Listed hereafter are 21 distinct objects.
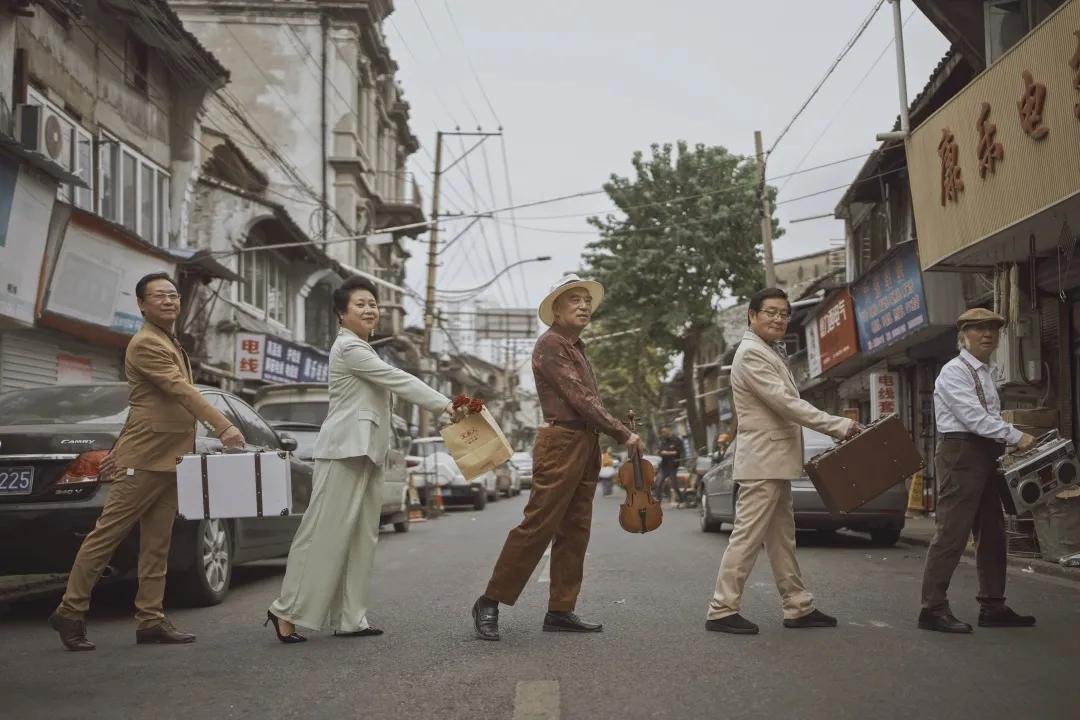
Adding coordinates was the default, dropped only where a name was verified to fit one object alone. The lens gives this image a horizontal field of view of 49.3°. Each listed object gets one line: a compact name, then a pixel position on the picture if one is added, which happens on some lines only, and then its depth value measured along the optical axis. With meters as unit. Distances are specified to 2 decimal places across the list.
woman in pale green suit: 6.07
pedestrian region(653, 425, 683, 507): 26.86
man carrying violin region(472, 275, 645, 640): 6.04
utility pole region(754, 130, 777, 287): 24.36
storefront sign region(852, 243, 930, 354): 18.22
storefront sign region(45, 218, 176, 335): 15.66
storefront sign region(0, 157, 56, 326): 13.34
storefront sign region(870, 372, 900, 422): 22.80
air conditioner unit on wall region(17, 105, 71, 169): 15.01
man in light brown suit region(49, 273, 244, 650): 5.94
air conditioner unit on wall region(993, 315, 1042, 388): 13.26
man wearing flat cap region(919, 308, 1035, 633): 6.23
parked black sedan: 6.82
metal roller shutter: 15.34
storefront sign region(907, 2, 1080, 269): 9.99
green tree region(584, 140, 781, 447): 37.00
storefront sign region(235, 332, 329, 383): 24.67
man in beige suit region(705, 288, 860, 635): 6.19
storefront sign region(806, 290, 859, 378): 23.22
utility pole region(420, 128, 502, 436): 31.66
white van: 16.45
